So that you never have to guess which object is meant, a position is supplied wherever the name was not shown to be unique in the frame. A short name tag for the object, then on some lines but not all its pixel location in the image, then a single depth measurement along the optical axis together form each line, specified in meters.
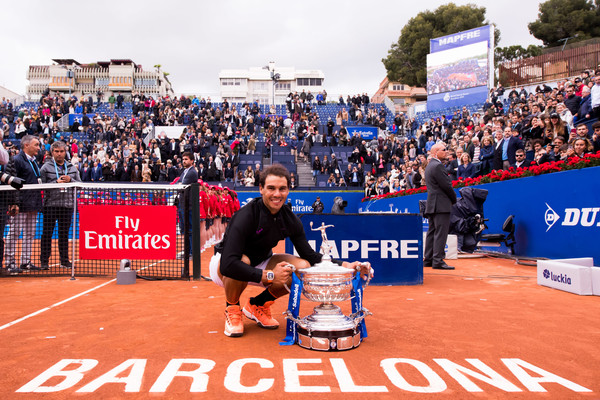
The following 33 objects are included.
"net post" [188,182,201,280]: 6.75
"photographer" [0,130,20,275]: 7.23
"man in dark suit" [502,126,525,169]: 11.24
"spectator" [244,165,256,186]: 23.23
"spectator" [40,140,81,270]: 7.38
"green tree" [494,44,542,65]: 49.81
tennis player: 3.38
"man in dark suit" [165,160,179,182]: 21.61
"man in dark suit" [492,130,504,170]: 11.78
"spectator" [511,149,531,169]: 10.38
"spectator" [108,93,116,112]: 34.41
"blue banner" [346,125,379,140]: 30.06
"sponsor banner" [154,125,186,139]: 29.12
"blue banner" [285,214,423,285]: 6.14
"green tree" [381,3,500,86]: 52.00
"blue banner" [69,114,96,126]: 30.75
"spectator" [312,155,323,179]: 25.59
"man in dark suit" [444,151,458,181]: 13.78
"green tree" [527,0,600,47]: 44.00
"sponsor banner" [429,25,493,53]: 30.50
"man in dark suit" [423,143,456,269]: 7.64
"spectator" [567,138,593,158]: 8.42
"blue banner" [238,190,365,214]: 23.33
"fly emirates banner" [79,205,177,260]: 6.97
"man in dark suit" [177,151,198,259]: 7.84
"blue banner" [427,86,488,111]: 30.84
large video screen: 30.83
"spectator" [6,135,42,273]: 7.43
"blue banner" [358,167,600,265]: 7.26
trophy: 3.25
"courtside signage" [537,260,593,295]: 5.52
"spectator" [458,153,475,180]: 12.48
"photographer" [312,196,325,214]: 22.28
